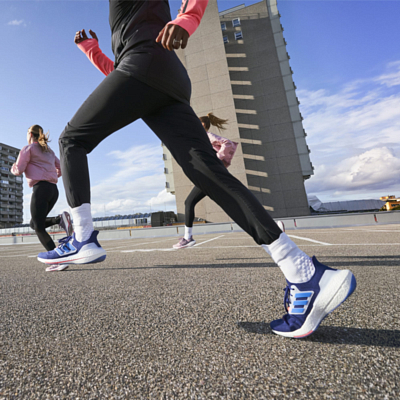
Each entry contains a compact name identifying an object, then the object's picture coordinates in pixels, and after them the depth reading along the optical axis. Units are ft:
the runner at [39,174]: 10.30
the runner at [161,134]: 2.77
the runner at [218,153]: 11.18
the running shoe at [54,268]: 7.23
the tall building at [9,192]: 238.48
